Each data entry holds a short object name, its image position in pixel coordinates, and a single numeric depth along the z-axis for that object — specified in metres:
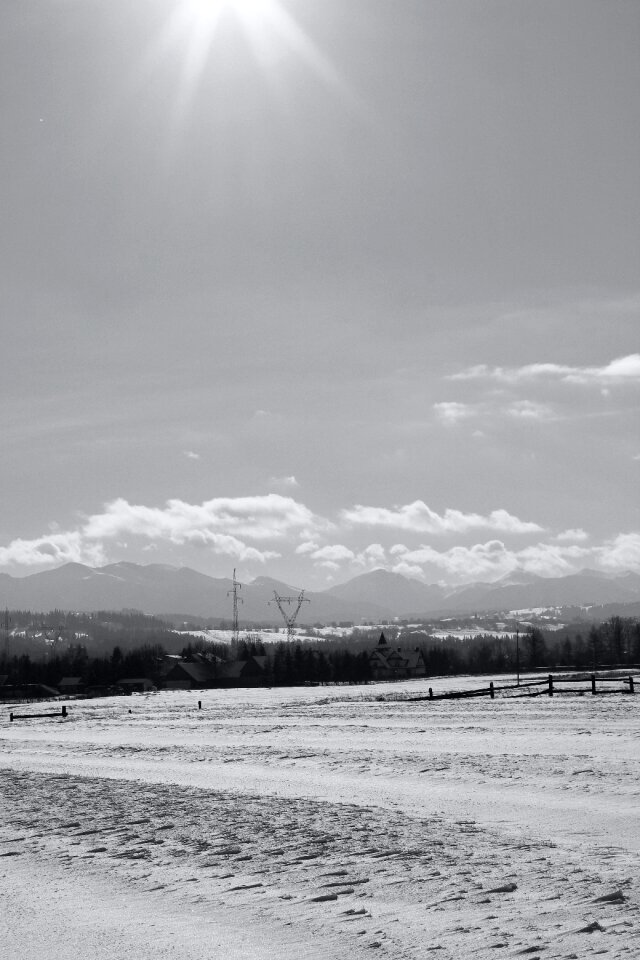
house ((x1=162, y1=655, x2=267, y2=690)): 147.38
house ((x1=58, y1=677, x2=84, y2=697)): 135.00
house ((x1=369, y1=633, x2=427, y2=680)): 157.00
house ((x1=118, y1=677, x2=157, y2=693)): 137.38
